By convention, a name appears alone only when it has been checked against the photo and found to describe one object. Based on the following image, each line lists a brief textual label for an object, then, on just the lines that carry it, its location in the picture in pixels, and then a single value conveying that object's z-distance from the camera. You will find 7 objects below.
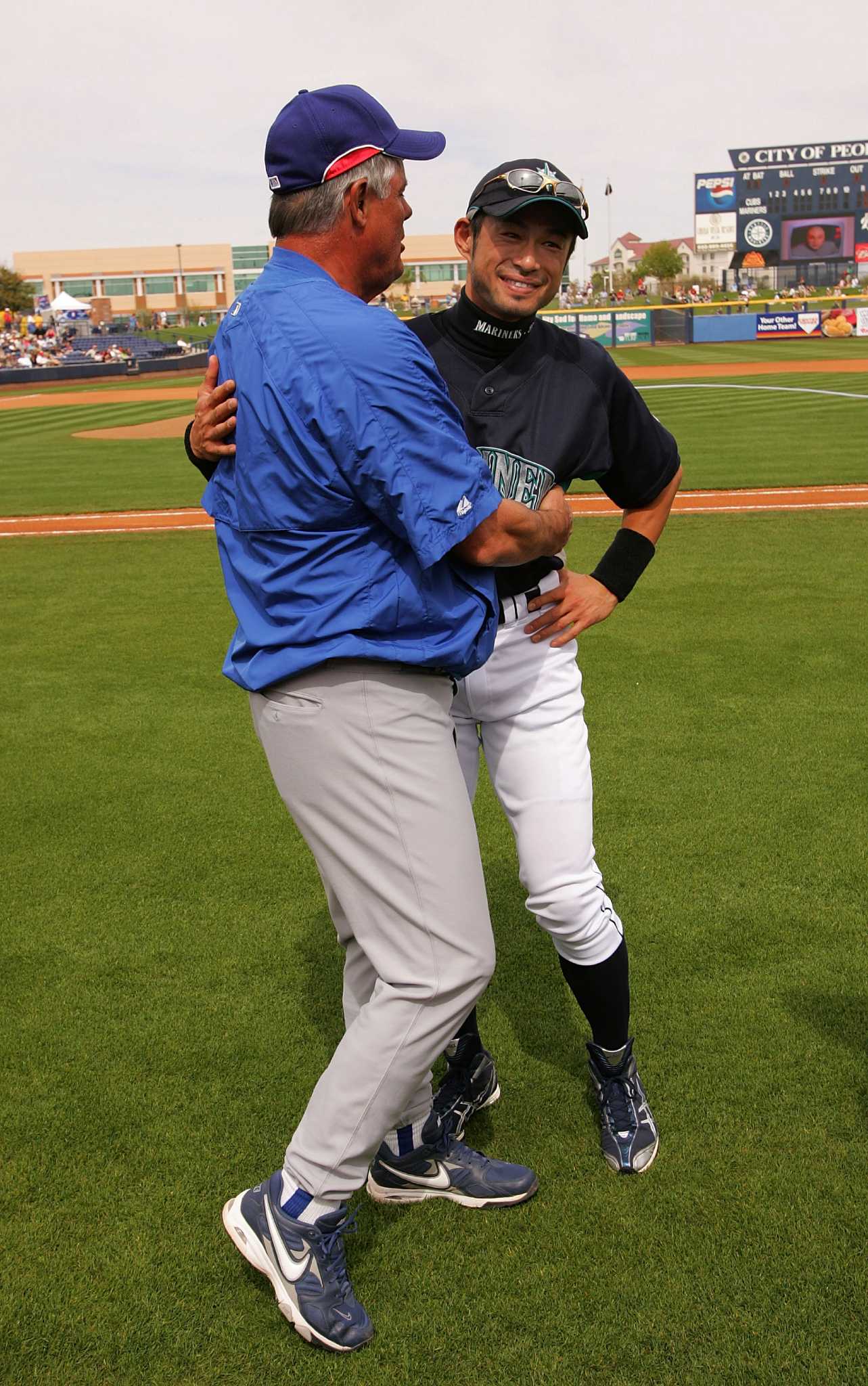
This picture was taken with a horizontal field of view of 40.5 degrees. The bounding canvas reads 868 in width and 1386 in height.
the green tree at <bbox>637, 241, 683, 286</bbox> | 94.38
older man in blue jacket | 2.00
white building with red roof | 143.38
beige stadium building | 120.06
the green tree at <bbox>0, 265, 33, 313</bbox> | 76.31
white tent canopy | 67.12
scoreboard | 72.00
